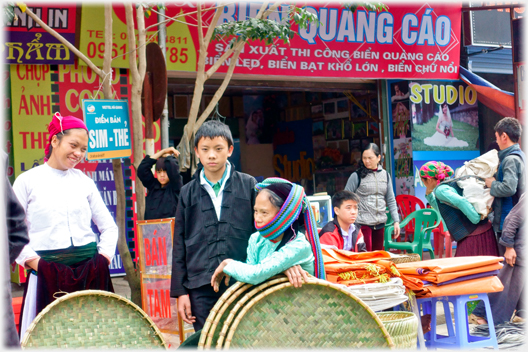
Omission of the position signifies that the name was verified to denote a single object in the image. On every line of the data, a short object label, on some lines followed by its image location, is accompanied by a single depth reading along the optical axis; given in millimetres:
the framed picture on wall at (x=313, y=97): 11891
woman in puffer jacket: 7086
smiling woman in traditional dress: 3393
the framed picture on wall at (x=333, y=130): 11539
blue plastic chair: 3875
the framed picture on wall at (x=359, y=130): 10883
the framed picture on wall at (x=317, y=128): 11961
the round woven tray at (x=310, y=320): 2363
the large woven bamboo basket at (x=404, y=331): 3080
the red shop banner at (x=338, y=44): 7750
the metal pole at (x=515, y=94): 9119
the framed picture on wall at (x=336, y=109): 11216
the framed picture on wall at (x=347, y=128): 11234
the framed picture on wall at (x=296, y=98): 12289
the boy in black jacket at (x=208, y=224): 3100
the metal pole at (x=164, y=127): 5879
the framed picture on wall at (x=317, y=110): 11891
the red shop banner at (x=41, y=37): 7078
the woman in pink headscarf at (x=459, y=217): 5078
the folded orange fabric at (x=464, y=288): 3754
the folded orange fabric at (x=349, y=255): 3717
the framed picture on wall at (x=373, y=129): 10609
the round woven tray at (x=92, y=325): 2898
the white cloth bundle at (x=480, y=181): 5129
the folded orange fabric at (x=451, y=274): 3730
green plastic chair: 7480
